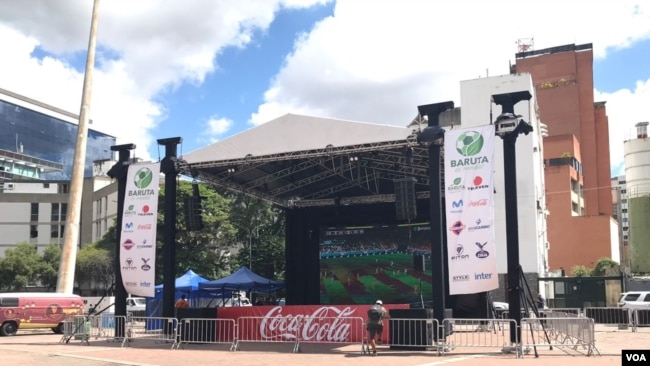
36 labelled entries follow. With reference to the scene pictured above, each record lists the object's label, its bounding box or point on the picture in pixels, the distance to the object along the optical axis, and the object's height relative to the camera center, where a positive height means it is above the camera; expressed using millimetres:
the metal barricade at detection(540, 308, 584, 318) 19603 -1586
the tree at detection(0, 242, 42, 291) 54188 -439
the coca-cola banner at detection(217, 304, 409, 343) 17391 -1670
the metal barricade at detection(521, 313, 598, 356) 14891 -1766
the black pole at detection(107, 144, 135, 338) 20234 +1494
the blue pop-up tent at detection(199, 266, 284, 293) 29219 -948
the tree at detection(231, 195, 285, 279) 50344 +2318
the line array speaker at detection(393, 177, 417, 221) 18531 +1835
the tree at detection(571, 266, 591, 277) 51075 -764
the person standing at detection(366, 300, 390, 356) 15398 -1451
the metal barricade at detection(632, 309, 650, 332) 25253 -2254
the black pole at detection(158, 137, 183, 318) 20094 +1646
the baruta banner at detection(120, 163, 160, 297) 19422 +1014
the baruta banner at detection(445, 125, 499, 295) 15547 +1259
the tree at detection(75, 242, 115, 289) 53844 -119
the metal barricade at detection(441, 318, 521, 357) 15047 -2032
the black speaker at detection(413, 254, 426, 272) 29078 -33
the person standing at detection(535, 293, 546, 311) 27620 -1756
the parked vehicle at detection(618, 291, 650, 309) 28375 -1764
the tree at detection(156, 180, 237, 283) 47344 +1812
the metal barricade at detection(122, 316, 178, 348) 18359 -2063
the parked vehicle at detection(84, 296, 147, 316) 32247 -2272
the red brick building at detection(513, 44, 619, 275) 69250 +16102
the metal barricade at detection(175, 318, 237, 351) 18547 -1973
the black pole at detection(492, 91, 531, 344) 15594 +1238
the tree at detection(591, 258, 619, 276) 49000 -512
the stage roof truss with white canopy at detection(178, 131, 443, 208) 20016 +3403
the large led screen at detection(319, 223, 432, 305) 29125 -77
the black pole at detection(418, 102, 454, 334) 16406 +1386
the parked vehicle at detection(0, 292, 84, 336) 25156 -1885
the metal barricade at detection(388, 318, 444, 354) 15797 -1774
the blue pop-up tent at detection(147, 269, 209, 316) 28562 -1150
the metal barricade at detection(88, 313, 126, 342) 19953 -2015
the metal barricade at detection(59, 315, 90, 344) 19828 -2038
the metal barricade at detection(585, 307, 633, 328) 25562 -2173
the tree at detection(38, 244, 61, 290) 55438 -272
